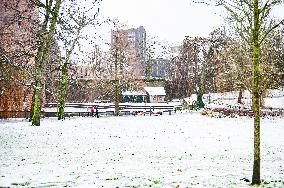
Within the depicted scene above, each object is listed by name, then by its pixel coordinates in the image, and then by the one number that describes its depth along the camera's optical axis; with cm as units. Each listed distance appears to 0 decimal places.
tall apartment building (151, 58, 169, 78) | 14350
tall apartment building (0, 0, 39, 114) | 3525
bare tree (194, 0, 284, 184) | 1094
